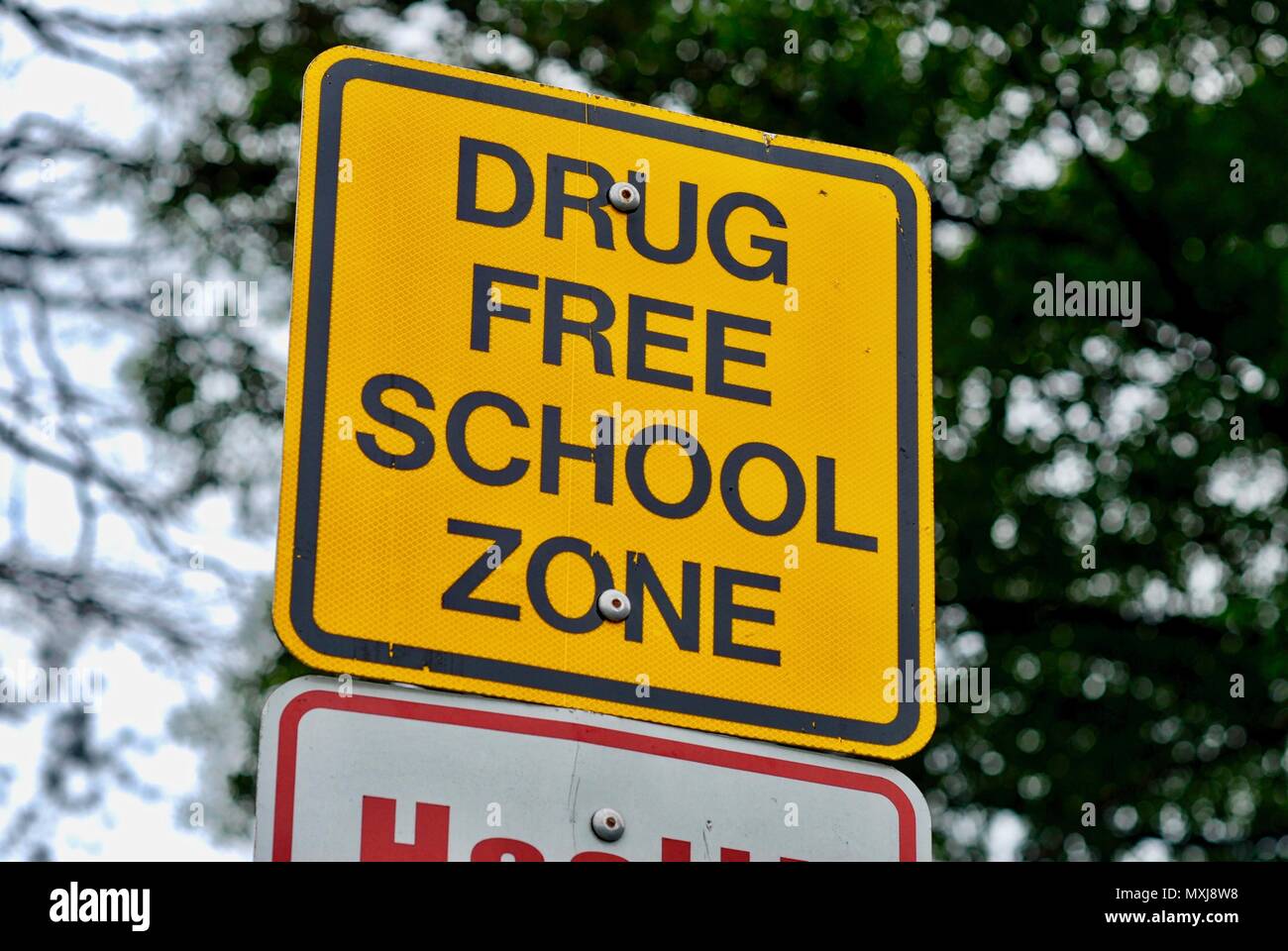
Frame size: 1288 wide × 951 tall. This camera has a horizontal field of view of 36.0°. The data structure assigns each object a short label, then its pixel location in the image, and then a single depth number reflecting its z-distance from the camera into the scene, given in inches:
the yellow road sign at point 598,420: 85.4
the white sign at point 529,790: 80.3
